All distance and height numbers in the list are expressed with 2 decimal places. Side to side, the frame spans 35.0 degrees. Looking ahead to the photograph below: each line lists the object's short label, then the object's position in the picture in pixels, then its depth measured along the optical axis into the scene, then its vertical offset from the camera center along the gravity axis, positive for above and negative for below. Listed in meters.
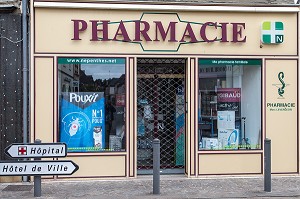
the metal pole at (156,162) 9.20 -1.25
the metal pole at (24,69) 10.56 +0.62
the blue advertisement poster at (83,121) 10.91 -0.55
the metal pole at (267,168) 9.45 -1.41
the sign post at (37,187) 8.98 -1.71
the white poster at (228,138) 11.49 -0.99
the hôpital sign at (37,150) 8.75 -0.98
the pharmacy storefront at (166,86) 10.78 +0.27
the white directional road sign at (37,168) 8.74 -1.31
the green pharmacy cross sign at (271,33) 11.25 +1.52
